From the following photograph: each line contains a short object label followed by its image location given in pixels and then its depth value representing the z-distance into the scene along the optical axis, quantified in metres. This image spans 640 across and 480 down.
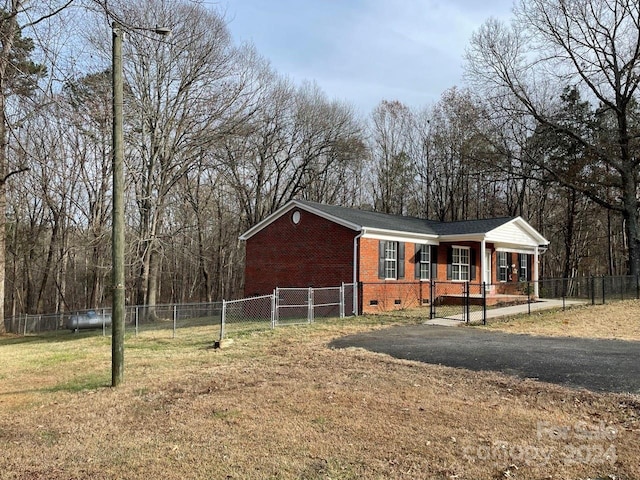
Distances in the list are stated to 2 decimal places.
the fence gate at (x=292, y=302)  19.98
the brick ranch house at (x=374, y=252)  19.00
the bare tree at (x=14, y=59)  8.38
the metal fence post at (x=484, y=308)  15.05
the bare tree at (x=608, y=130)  27.05
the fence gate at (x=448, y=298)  18.95
